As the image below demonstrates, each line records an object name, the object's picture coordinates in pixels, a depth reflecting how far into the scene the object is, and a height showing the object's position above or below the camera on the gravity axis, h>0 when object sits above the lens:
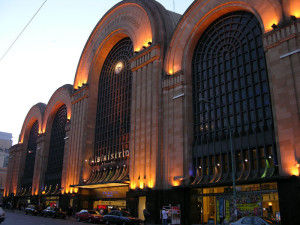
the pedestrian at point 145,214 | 29.53 -0.81
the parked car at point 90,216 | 33.69 -1.22
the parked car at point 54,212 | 40.59 -1.06
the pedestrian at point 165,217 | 26.95 -0.96
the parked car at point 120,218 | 28.94 -1.24
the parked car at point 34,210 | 46.47 -0.89
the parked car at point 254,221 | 17.22 -0.77
